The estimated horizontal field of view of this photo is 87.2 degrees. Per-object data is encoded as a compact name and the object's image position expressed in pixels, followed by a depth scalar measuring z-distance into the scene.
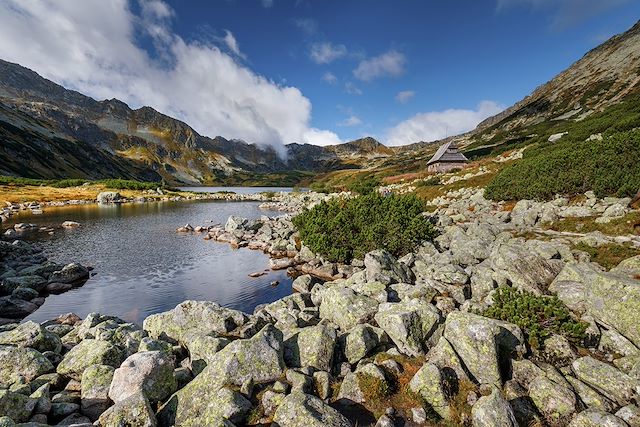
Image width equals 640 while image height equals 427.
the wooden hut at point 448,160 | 103.55
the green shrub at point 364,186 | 101.69
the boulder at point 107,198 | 118.31
